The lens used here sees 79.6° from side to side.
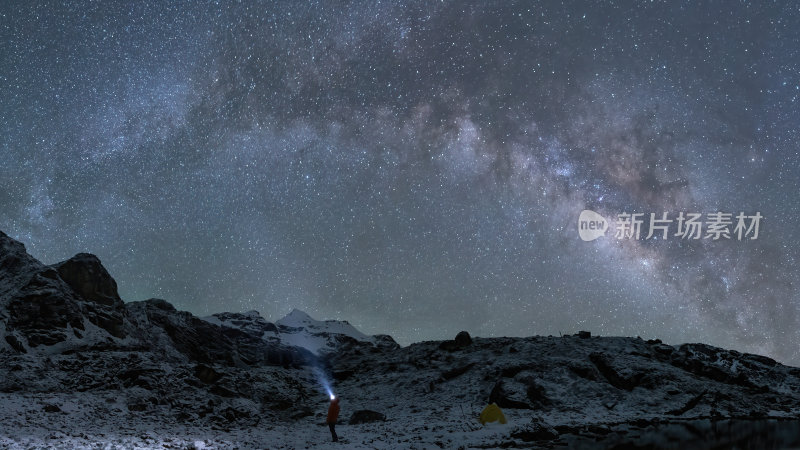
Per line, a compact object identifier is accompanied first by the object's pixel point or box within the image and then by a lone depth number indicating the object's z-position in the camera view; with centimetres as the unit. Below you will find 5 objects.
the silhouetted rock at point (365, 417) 2797
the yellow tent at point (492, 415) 2418
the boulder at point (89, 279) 5228
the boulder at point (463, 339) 5083
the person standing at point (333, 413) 2078
